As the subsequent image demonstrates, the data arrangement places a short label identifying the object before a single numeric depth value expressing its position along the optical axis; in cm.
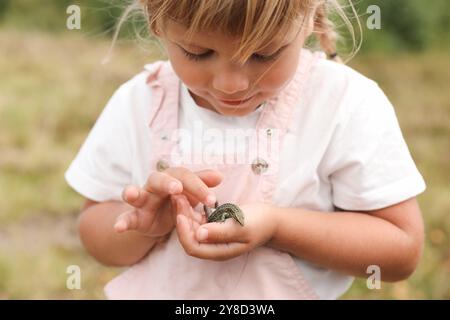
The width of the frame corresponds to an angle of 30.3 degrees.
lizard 156
